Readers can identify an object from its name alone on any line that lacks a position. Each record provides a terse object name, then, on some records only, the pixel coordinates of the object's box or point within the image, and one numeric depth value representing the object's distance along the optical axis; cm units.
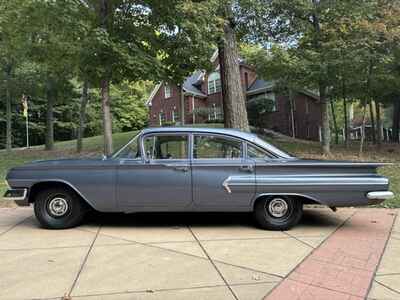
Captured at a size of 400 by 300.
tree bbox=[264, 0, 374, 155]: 1658
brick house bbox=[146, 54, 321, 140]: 3612
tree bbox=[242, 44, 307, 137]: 1692
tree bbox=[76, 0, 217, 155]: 1153
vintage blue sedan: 676
